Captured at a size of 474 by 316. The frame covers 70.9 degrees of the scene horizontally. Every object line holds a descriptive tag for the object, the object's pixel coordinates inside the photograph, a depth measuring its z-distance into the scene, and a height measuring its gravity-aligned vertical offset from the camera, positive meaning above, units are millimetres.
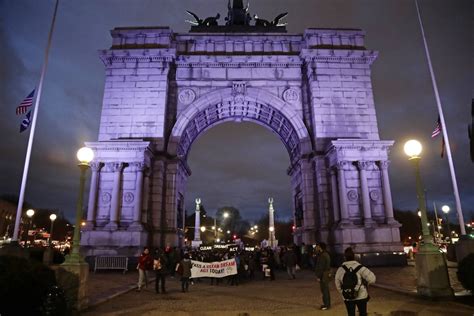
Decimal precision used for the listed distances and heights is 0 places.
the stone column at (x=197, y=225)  55981 +3072
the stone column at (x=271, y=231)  62406 +2304
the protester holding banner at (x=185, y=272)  14035 -1157
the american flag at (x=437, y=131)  20284 +6663
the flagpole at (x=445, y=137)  16016 +5756
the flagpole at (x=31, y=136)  17017 +5936
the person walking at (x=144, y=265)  14156 -899
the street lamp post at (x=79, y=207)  9766 +1166
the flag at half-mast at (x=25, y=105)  19625 +7980
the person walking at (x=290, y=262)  18438 -1025
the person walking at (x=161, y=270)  13602 -1038
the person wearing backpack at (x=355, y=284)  6324 -761
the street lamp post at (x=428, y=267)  10305 -760
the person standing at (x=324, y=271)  9693 -825
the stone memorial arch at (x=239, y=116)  23172 +9640
